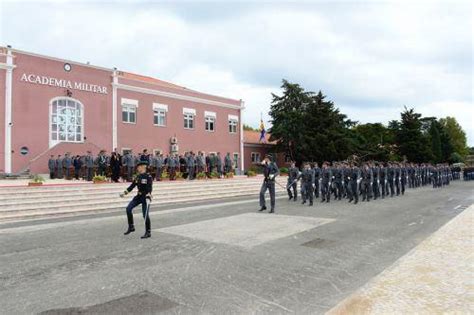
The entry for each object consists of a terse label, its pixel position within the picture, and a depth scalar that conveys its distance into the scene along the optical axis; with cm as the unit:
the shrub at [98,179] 1909
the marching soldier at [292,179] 1858
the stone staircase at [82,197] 1374
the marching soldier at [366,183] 1841
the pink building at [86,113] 2555
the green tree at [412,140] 5569
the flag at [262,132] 4616
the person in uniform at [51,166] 2480
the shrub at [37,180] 1683
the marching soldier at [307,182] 1653
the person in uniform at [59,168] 2458
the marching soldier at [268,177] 1414
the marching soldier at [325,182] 1799
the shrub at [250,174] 2981
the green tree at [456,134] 9751
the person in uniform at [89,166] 2294
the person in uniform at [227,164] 2886
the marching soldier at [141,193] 948
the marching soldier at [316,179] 1872
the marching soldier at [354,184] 1746
